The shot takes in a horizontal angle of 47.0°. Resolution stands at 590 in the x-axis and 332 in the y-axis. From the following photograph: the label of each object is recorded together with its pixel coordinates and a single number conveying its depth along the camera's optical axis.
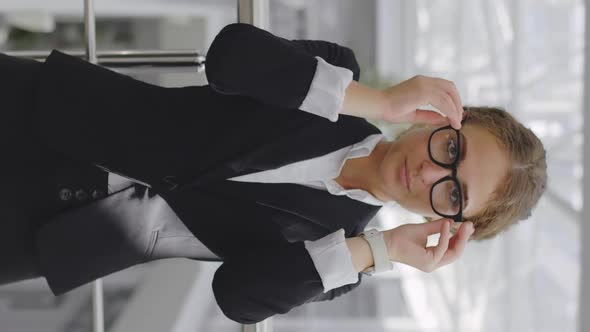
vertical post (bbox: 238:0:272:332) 1.04
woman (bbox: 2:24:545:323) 1.01
